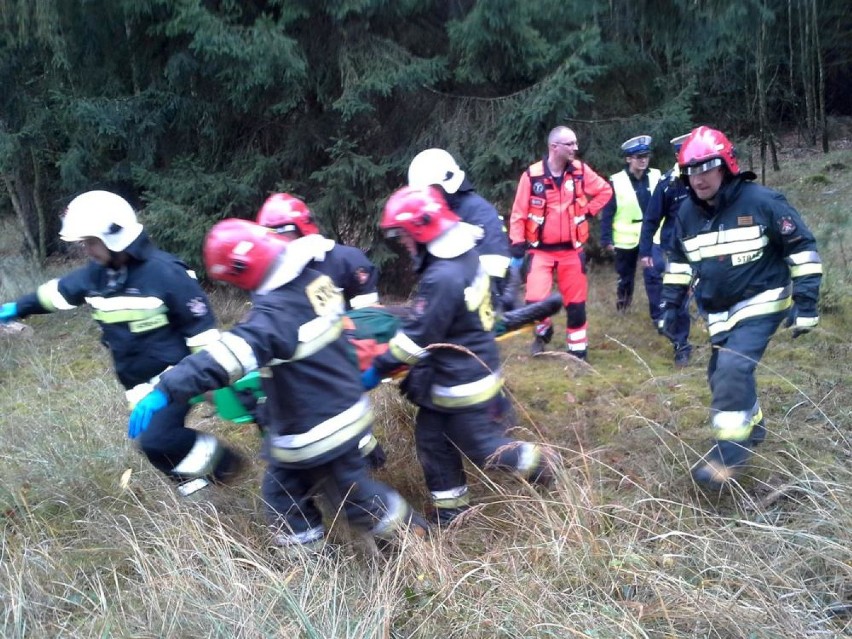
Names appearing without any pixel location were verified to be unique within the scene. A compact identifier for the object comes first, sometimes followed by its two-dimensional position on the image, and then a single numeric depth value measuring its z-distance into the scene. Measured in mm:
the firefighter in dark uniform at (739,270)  3943
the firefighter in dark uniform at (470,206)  5238
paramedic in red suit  6613
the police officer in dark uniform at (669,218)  6574
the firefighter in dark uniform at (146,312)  4043
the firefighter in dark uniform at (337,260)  4805
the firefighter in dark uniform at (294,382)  3072
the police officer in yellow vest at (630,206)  7281
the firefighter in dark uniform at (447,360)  3705
